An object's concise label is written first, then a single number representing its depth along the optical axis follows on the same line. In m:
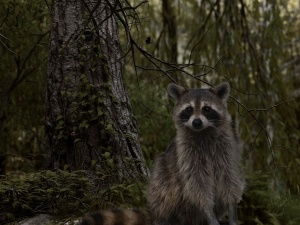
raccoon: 3.92
